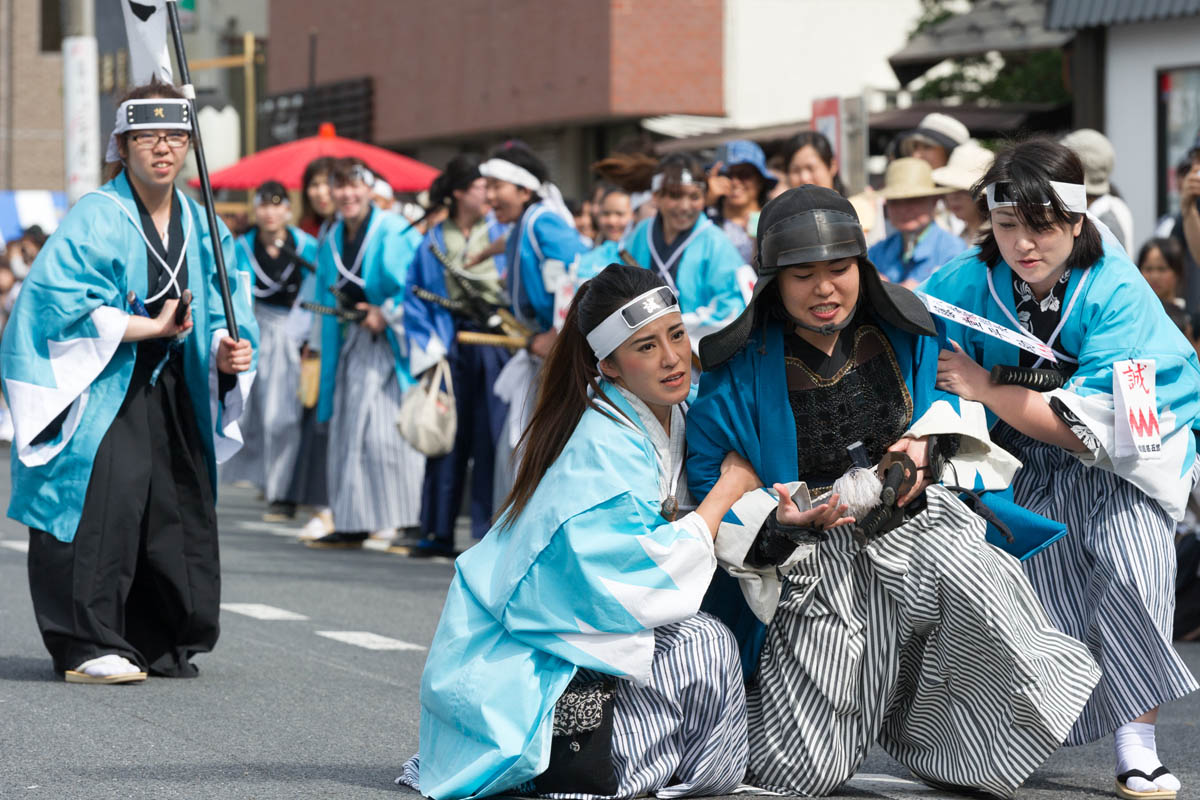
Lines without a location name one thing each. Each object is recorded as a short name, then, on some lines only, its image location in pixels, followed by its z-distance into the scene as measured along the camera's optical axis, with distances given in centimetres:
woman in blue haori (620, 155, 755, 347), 1339
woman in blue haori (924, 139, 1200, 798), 753
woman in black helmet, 715
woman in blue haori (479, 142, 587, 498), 1565
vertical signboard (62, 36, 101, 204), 2765
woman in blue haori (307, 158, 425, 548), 1733
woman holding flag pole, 996
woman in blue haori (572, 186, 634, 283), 1732
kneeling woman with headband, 696
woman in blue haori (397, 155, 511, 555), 1662
